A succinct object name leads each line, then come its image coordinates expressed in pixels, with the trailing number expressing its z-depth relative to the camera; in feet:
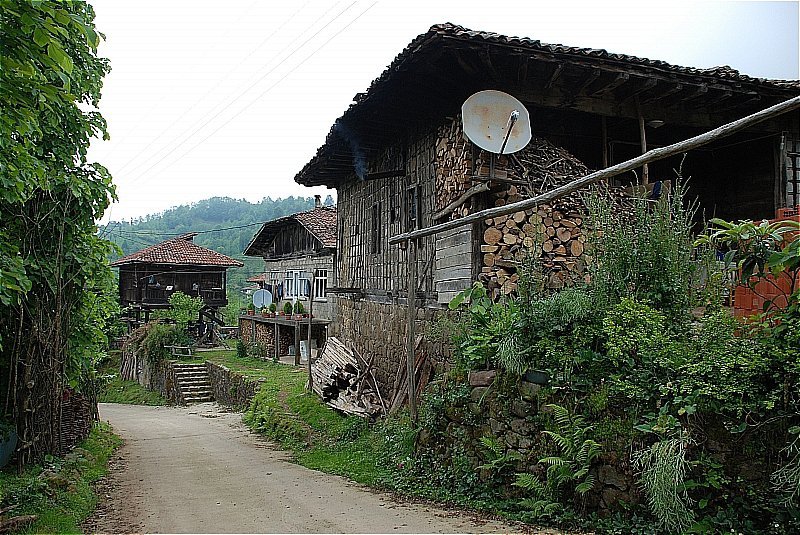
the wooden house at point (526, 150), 26.96
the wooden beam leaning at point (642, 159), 15.81
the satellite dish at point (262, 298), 92.89
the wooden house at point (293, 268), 79.97
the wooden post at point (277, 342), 84.55
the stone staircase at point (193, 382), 76.23
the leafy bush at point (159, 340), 87.45
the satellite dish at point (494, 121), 26.63
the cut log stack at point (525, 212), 27.48
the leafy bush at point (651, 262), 18.57
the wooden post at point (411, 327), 27.55
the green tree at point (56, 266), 22.70
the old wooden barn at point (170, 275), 108.37
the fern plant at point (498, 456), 19.69
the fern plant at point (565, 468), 16.99
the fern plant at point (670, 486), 14.65
